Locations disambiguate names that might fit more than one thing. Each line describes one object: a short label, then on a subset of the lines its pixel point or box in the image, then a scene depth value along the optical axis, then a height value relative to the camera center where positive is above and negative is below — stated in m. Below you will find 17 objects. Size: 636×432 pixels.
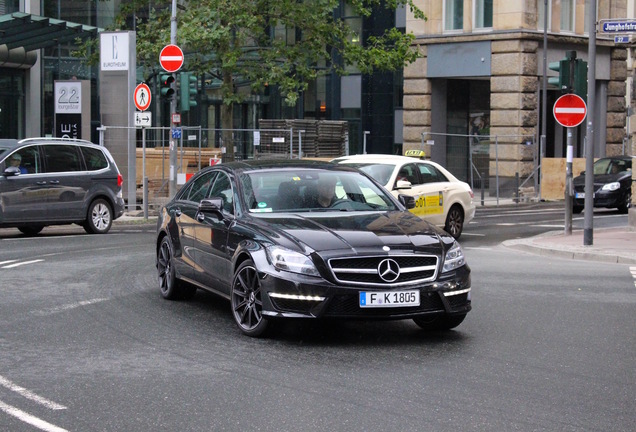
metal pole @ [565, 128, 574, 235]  20.75 -1.12
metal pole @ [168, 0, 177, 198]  28.27 -0.74
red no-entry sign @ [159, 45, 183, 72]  28.31 +1.63
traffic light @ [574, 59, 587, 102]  21.00 +0.94
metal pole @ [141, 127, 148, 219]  27.12 -1.59
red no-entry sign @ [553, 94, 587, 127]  20.95 +0.34
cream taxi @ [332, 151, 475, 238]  19.91 -1.01
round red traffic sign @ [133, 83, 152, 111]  27.44 +0.69
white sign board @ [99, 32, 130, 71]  28.91 +1.83
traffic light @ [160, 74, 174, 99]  28.11 +0.97
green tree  32.59 +2.45
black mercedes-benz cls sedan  9.19 -1.01
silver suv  20.61 -1.09
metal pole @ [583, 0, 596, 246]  19.42 -0.39
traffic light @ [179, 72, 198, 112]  28.72 +0.88
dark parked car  31.22 -1.62
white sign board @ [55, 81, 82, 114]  29.66 +0.73
